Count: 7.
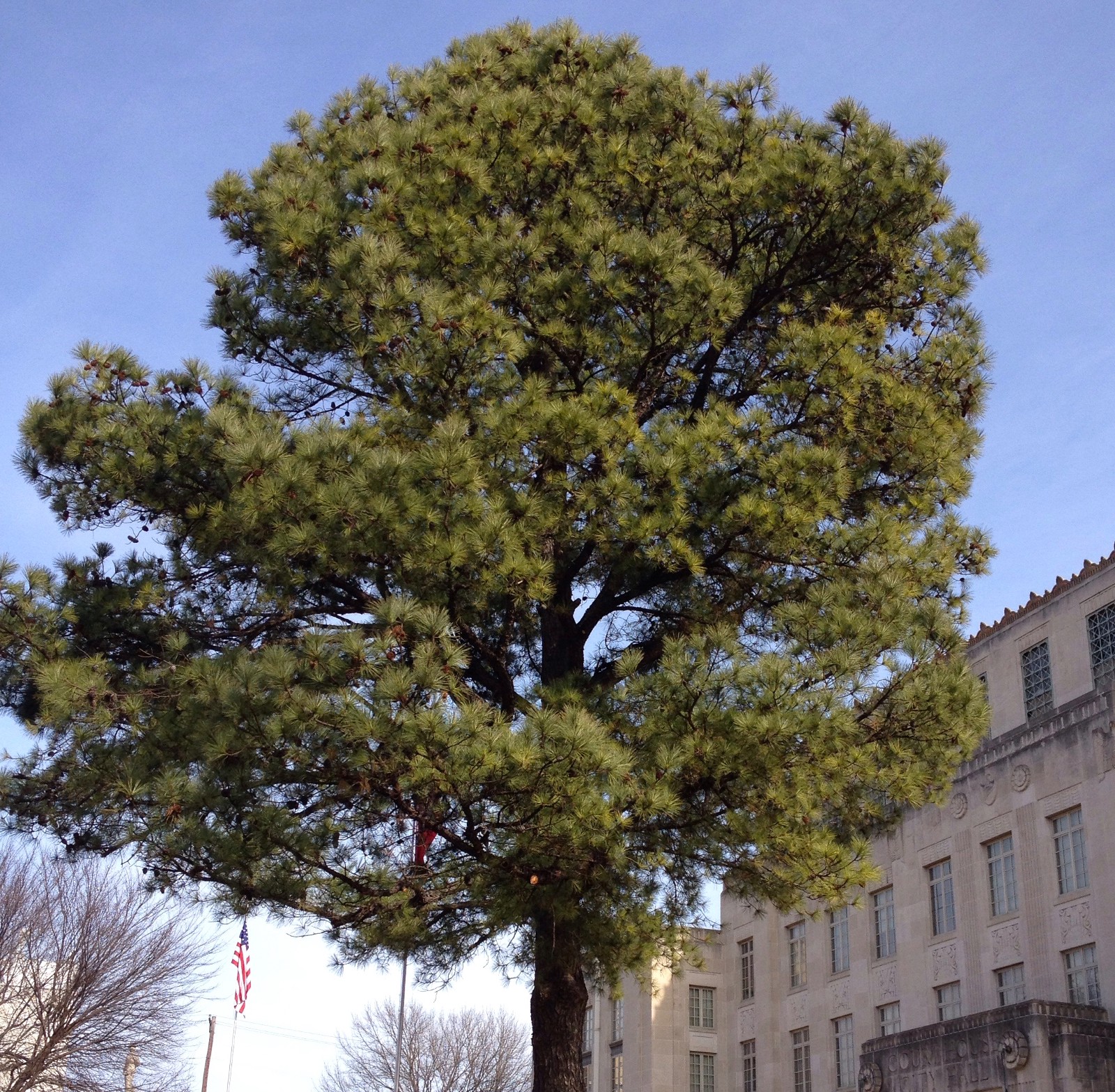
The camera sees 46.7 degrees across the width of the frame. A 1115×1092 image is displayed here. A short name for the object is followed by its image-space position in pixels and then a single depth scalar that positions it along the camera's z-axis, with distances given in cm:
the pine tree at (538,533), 857
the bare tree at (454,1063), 4400
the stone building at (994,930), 2344
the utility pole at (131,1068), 2661
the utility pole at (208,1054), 4262
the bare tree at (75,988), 2562
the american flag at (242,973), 3538
